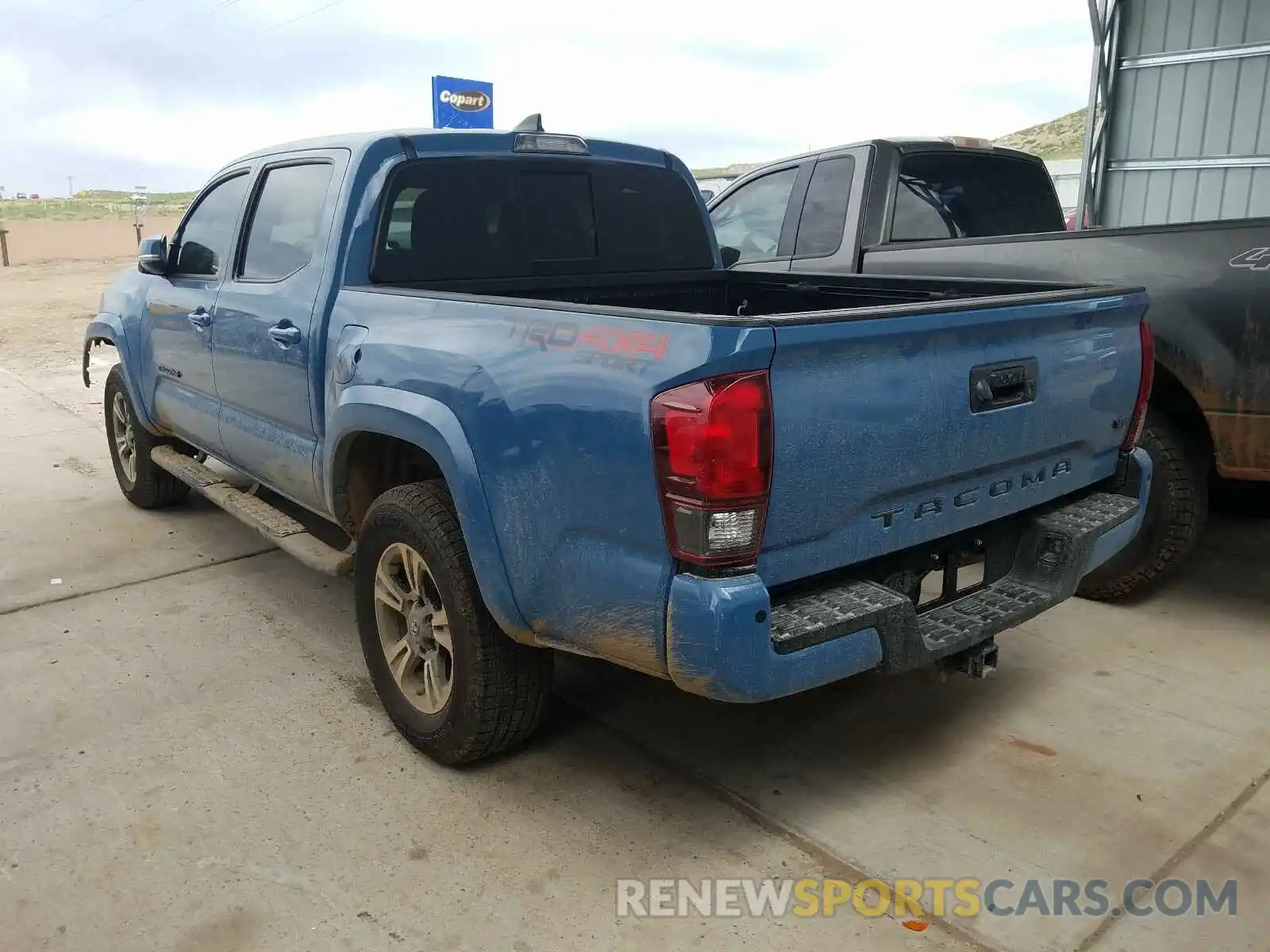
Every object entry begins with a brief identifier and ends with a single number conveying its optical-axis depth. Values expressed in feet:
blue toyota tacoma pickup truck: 7.72
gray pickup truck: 12.46
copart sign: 65.46
